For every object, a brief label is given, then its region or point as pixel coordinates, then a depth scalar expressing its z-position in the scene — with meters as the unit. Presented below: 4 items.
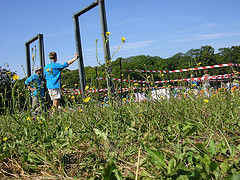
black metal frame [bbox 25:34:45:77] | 8.40
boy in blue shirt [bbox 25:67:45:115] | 5.47
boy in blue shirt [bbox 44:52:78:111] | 5.39
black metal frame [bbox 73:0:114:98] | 5.08
